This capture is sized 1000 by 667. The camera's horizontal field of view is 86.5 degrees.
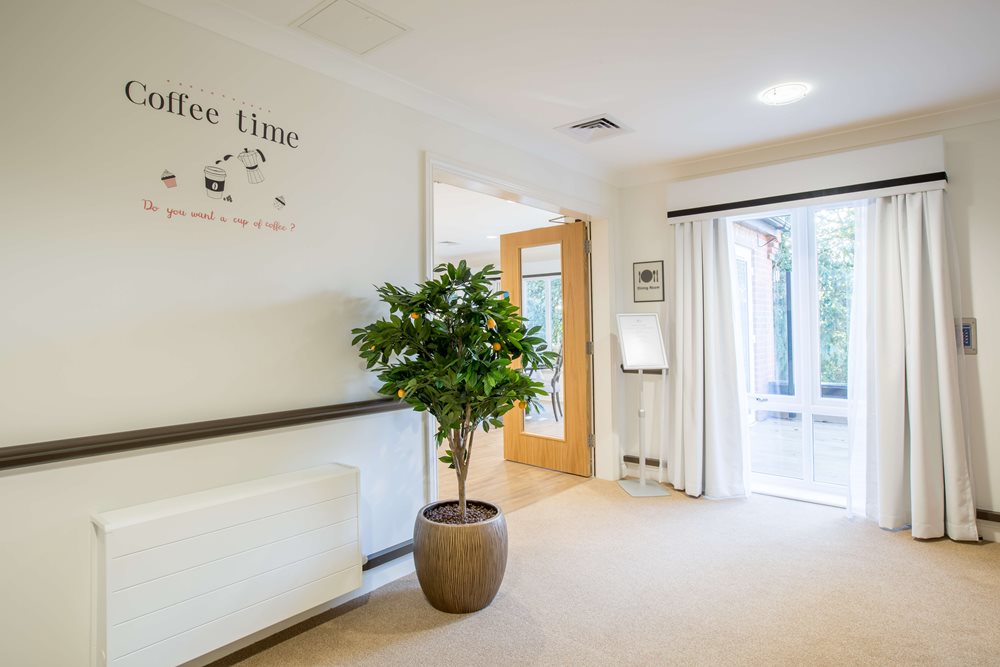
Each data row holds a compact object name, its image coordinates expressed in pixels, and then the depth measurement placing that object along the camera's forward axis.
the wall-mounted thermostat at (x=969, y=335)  3.09
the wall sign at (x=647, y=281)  4.24
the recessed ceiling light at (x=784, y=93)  2.77
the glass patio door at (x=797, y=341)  3.83
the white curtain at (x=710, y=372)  3.85
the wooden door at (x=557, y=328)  4.42
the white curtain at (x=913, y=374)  3.03
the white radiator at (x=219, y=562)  1.61
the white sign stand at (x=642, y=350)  3.97
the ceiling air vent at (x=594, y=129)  3.21
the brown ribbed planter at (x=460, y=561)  2.25
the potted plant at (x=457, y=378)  2.25
